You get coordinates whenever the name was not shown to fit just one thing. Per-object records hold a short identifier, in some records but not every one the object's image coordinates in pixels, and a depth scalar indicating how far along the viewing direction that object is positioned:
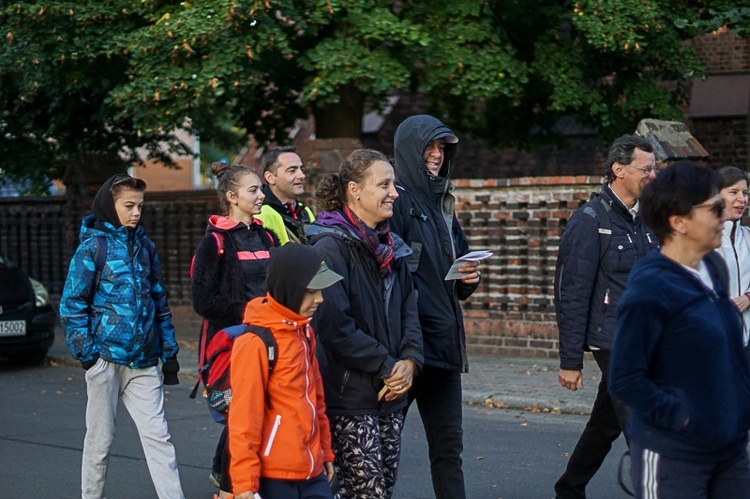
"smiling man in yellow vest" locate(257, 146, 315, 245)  6.99
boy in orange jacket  4.10
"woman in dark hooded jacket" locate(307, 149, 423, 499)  4.62
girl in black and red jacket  6.25
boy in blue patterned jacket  5.96
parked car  12.64
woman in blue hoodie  3.51
